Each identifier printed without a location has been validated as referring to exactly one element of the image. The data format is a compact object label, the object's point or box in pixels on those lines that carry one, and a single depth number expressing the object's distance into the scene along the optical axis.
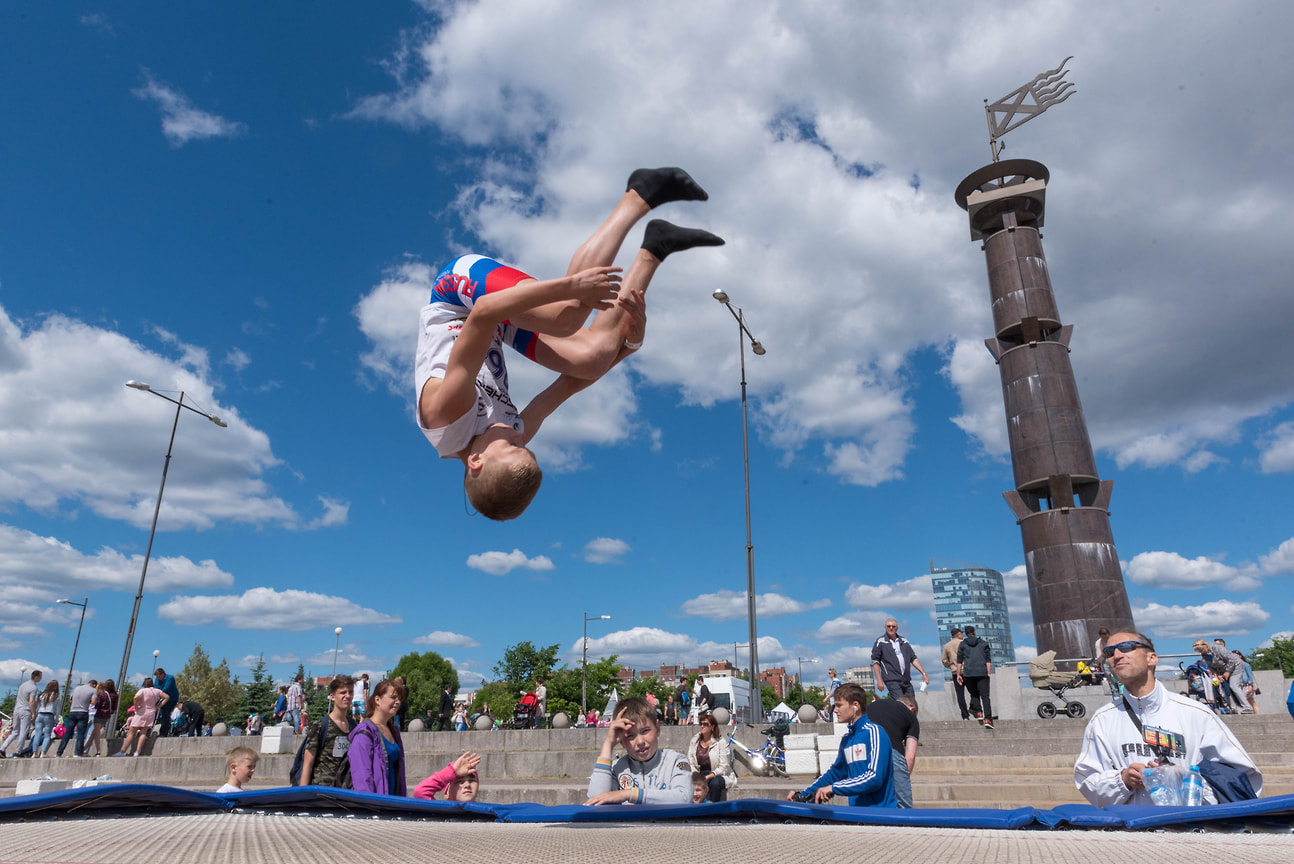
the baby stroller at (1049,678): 17.03
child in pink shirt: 5.13
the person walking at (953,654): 13.69
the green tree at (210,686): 49.75
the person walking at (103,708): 17.19
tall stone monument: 19.72
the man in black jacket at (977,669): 13.16
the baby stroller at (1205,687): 15.32
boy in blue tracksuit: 5.30
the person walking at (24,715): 15.81
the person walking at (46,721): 15.67
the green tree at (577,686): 57.84
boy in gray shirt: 4.66
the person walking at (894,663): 10.79
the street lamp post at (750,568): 15.45
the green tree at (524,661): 61.38
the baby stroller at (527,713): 19.77
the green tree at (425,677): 68.81
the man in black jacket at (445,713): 19.17
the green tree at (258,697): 48.62
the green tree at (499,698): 59.34
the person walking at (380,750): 5.20
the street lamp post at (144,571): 18.58
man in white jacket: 3.80
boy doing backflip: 3.37
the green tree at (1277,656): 75.38
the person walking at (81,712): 15.88
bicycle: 12.29
